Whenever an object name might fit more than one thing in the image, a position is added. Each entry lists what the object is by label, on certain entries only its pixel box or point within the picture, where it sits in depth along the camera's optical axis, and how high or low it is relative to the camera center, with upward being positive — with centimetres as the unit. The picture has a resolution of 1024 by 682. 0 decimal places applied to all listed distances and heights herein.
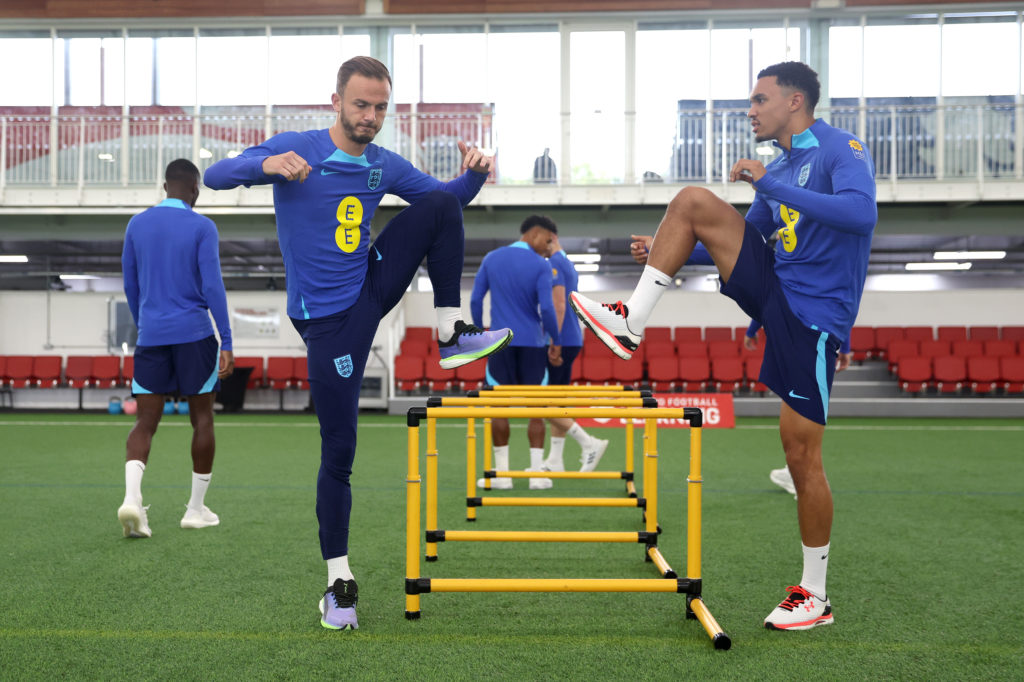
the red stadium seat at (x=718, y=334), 1435 +14
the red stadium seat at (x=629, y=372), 1259 -50
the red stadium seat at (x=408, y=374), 1260 -53
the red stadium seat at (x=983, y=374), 1246 -52
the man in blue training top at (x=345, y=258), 246 +28
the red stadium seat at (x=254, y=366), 1366 -45
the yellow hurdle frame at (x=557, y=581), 244 -67
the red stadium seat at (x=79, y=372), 1367 -54
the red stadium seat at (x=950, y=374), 1252 -52
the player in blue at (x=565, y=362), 555 -15
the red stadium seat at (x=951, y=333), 1434 +16
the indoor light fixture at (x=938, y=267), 1931 +188
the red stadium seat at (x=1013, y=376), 1245 -55
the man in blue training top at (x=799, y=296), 253 +15
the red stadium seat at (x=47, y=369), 1384 -49
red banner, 971 -88
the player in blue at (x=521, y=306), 533 +25
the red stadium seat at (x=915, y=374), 1251 -52
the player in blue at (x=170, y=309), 378 +16
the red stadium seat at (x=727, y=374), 1241 -52
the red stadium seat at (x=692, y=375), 1246 -53
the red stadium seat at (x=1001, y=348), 1332 -11
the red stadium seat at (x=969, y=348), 1335 -11
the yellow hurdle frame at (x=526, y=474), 280 -63
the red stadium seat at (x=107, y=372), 1366 -54
